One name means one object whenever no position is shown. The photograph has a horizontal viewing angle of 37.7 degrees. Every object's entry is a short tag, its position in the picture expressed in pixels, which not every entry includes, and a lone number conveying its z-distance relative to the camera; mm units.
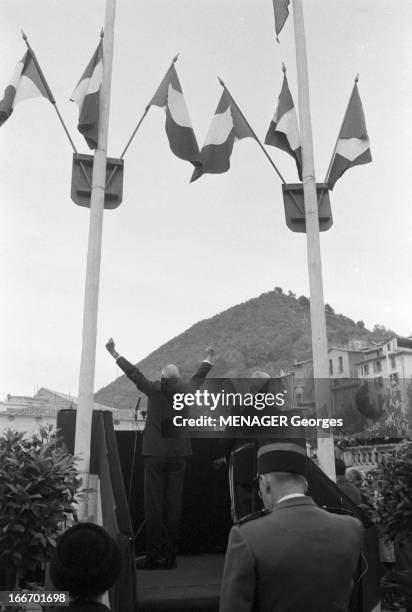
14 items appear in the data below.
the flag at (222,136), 6402
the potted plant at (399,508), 4195
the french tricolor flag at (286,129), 6430
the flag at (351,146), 6504
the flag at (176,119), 6406
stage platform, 3838
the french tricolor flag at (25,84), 6113
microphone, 5490
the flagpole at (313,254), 5383
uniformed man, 1938
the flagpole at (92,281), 4914
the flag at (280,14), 6422
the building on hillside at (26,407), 31469
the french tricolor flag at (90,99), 5992
